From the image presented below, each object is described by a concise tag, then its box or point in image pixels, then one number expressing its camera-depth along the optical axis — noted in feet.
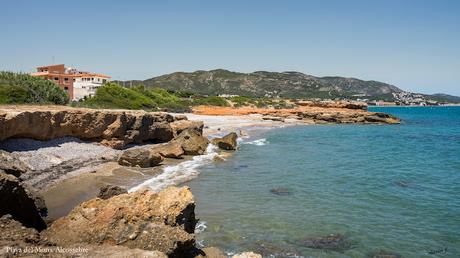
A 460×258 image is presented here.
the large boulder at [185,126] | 114.11
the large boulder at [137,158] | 75.82
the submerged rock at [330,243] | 41.93
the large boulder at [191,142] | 97.50
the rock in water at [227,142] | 112.68
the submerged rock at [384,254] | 40.11
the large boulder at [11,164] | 50.62
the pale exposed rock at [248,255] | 30.81
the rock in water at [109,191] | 47.19
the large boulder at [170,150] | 90.79
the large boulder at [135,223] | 30.19
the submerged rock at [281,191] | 64.69
